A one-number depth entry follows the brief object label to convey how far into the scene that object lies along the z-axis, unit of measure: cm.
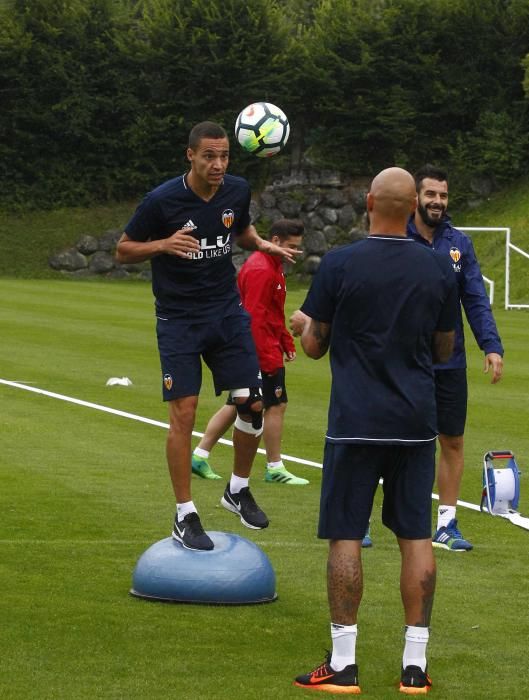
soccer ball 1088
